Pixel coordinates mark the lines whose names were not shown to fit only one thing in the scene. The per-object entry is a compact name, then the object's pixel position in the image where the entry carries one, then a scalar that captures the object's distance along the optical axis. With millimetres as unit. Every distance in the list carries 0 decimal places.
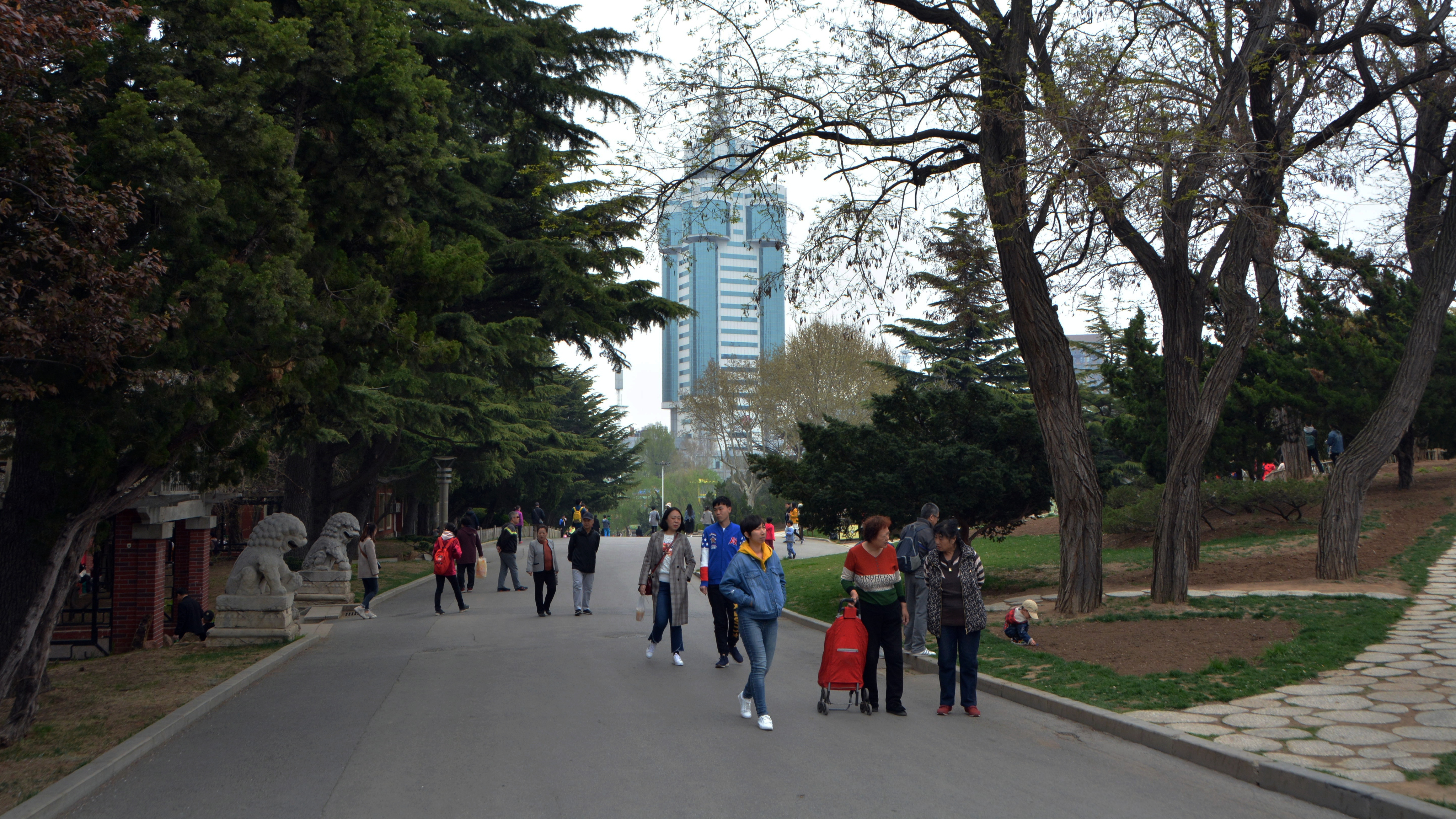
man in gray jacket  11109
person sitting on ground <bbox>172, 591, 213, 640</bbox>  13742
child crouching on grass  11539
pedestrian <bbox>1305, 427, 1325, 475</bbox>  28266
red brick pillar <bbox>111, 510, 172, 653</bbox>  13125
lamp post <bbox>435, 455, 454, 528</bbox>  32531
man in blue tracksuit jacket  11031
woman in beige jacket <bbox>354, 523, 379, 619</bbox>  17188
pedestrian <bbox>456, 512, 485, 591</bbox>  19469
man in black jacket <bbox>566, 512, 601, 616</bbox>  15738
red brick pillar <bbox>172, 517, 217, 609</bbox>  14789
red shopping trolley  8133
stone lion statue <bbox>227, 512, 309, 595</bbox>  13859
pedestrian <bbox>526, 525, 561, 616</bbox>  16406
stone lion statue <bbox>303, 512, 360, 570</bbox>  17547
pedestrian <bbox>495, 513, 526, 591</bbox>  21484
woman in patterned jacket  8203
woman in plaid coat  11430
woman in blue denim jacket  7898
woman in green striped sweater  8195
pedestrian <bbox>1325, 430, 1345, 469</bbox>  24664
